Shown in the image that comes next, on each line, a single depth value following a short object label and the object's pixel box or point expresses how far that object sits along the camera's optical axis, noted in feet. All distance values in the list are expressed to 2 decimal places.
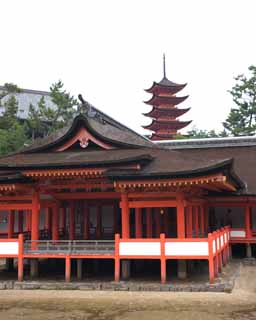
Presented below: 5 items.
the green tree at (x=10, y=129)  139.13
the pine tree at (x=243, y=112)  201.57
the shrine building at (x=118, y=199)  56.13
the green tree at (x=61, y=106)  173.06
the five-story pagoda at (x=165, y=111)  212.23
